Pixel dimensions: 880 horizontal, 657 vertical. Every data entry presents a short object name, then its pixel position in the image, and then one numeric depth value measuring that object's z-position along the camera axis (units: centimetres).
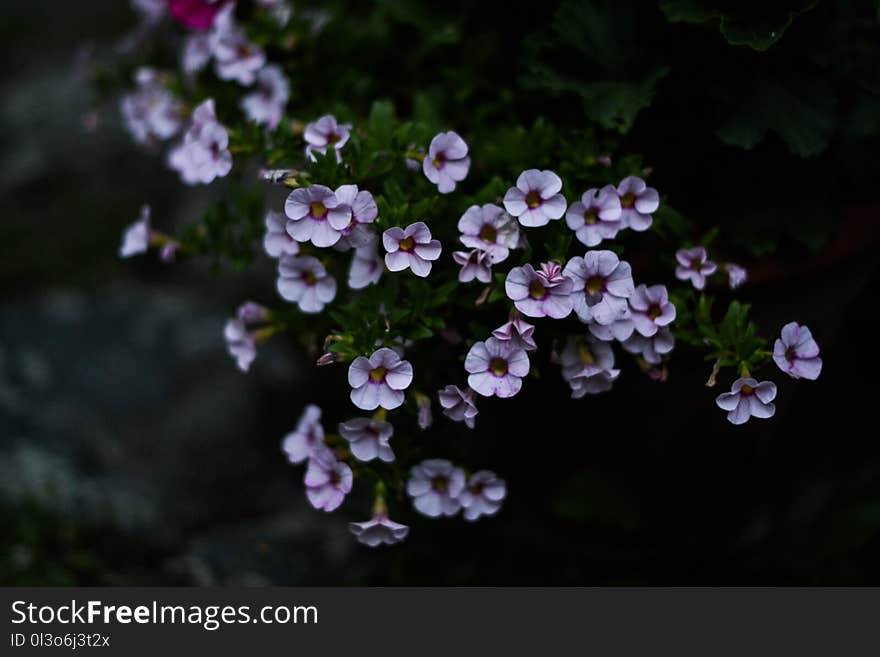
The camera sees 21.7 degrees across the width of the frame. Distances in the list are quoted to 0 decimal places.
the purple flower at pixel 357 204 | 97
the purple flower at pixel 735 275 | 103
